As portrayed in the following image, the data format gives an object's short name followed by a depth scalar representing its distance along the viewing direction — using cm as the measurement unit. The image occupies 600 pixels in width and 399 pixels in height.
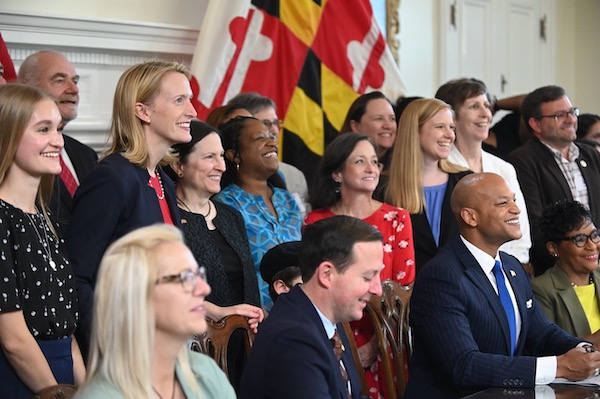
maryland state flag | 502
